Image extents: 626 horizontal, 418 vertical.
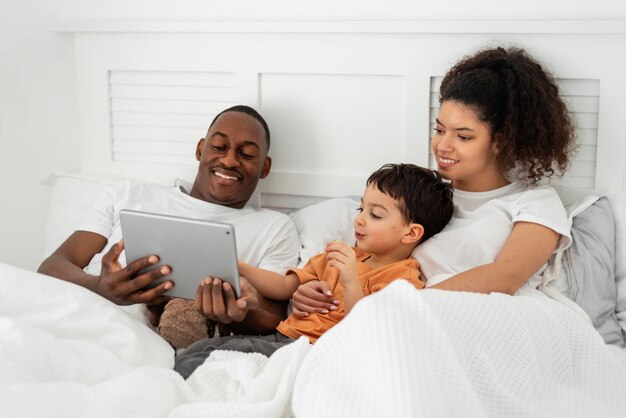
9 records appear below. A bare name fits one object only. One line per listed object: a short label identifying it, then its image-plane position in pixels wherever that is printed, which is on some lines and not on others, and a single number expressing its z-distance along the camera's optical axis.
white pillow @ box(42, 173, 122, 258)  2.37
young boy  1.81
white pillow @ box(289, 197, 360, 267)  2.13
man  2.12
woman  1.82
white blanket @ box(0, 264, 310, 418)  1.33
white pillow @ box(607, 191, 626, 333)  1.94
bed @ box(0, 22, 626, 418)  1.32
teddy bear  1.86
